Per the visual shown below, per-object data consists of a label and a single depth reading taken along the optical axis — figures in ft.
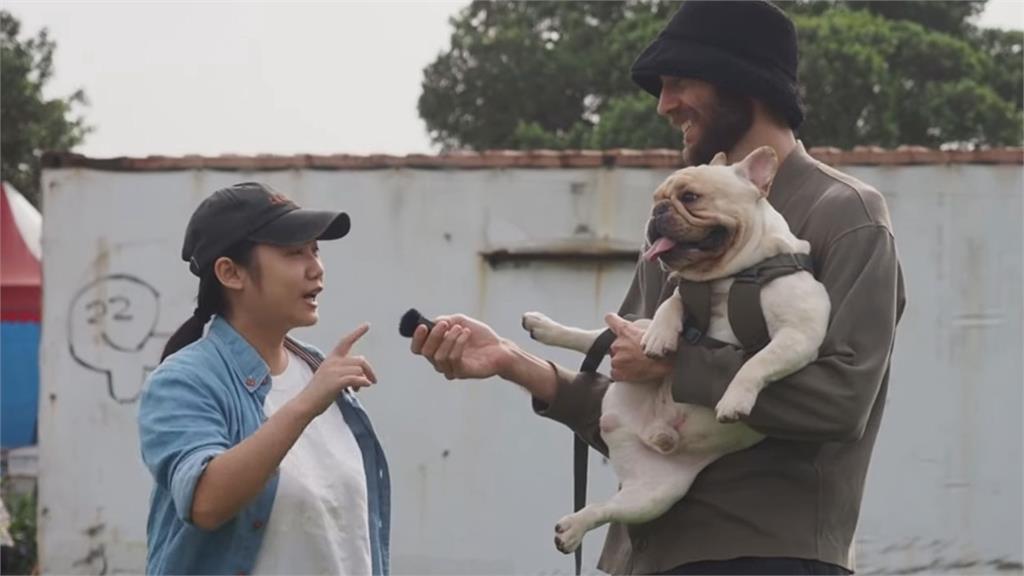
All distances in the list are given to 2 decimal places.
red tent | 57.36
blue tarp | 57.00
